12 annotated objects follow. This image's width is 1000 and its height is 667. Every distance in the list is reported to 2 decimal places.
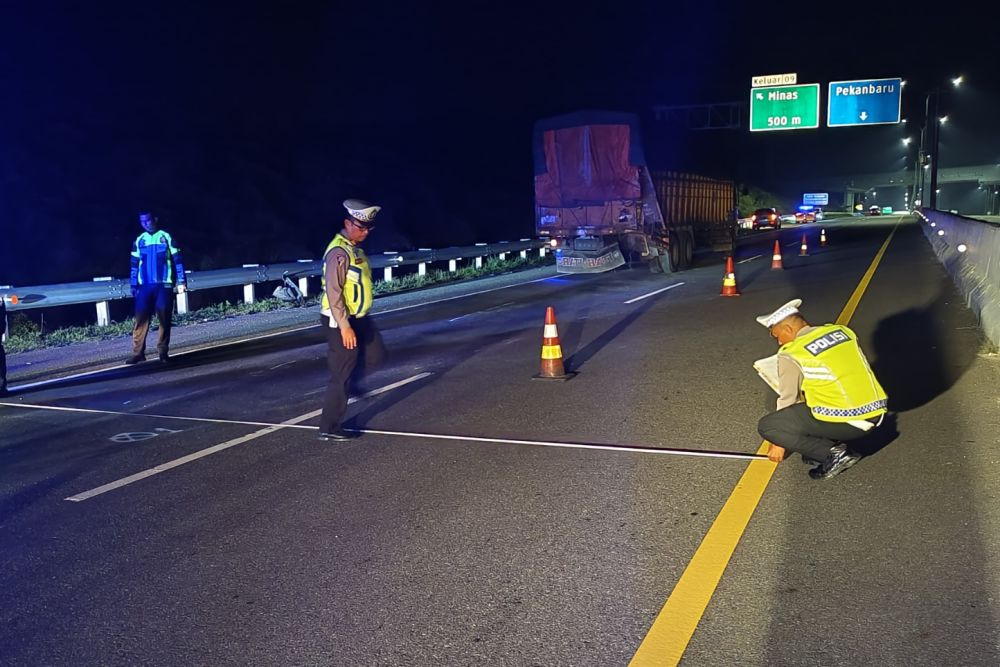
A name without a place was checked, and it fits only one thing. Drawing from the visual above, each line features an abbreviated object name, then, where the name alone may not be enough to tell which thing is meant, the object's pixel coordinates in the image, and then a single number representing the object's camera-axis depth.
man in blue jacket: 10.92
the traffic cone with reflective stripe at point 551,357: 9.18
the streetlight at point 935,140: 49.46
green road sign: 38.19
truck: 21.36
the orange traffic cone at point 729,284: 16.72
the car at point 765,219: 54.78
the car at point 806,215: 75.06
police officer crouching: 5.34
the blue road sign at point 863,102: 37.56
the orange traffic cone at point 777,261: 22.64
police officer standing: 6.78
